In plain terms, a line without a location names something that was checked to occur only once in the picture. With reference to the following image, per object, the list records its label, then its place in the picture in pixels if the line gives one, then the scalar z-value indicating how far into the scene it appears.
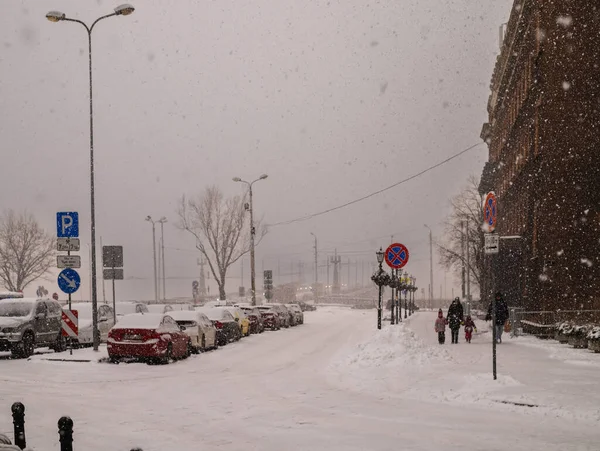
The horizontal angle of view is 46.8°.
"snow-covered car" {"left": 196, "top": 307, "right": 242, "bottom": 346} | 26.56
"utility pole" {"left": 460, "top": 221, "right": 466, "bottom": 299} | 56.36
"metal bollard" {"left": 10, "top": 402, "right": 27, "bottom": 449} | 6.66
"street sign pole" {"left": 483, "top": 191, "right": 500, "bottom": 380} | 13.45
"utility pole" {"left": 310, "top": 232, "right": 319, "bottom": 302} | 101.06
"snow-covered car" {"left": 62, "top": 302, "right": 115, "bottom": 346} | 24.88
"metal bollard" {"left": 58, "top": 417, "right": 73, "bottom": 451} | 5.85
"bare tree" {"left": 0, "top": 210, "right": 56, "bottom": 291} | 69.50
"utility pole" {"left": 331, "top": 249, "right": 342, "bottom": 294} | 143.12
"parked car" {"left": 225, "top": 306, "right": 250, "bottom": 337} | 31.06
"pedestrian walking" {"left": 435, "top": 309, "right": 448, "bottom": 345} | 25.28
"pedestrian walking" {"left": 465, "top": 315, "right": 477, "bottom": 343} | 25.70
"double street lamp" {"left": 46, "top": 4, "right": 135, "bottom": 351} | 22.22
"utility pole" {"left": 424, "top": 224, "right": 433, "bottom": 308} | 88.38
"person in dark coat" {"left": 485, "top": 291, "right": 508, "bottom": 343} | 24.14
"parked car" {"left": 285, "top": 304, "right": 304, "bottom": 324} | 43.53
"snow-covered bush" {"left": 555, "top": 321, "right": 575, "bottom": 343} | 23.88
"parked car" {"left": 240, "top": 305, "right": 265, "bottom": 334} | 35.04
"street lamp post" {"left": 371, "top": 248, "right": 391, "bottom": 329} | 27.25
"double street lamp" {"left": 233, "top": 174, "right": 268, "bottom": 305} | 48.08
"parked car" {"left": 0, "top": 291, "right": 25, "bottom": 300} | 34.50
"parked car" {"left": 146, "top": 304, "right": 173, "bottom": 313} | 32.22
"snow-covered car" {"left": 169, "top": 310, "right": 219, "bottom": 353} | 22.36
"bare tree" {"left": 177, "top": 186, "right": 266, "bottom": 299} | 63.59
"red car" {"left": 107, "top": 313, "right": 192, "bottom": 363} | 18.86
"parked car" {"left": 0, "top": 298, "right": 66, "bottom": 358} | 20.59
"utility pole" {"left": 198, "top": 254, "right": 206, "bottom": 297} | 106.95
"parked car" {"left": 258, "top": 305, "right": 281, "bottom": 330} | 37.59
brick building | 29.50
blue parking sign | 21.05
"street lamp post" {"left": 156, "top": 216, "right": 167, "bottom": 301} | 76.95
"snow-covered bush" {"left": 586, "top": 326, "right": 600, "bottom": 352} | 20.55
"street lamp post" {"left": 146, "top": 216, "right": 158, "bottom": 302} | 74.03
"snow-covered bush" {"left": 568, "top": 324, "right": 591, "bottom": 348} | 22.36
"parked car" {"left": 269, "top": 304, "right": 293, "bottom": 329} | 39.91
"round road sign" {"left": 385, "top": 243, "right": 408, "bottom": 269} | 22.81
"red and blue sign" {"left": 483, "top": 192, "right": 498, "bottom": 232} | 13.44
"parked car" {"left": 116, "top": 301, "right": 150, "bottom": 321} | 31.06
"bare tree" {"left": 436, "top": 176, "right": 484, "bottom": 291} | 70.50
